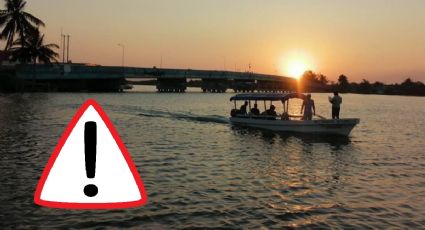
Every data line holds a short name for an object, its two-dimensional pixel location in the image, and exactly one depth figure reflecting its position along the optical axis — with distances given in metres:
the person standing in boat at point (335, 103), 35.90
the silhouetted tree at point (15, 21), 87.69
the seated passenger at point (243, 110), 41.47
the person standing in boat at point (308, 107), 35.84
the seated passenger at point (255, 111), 40.17
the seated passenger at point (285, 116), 37.05
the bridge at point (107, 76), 114.81
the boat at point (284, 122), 34.53
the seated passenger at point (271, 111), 38.74
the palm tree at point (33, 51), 93.49
